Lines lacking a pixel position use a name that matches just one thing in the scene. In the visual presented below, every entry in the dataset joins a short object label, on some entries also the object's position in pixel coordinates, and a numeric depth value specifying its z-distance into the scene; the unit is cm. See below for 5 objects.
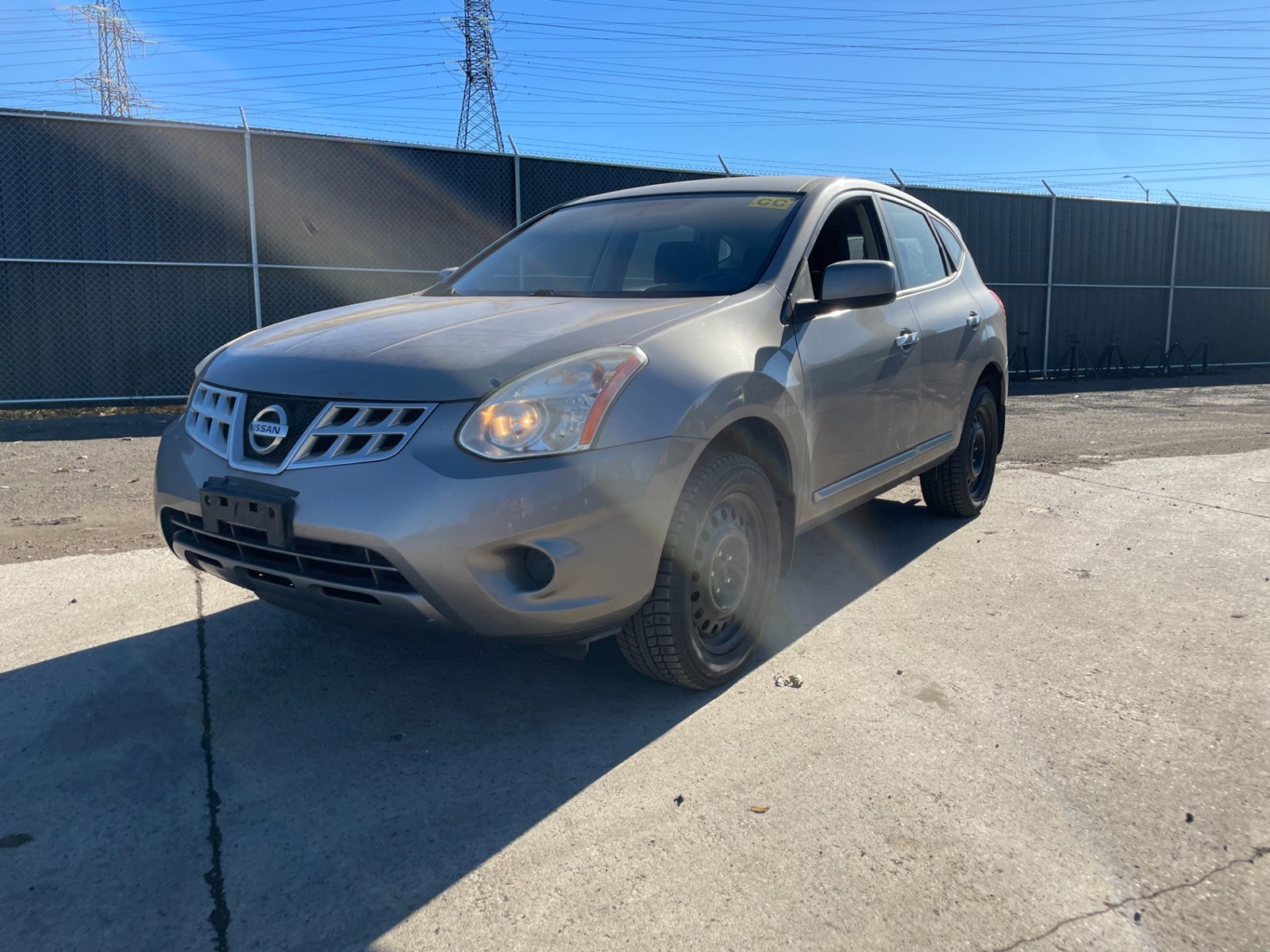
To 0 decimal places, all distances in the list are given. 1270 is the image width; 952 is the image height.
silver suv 258
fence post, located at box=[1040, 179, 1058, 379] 1684
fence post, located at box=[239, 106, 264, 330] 1077
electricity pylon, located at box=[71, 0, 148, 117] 5088
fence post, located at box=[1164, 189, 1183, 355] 1822
